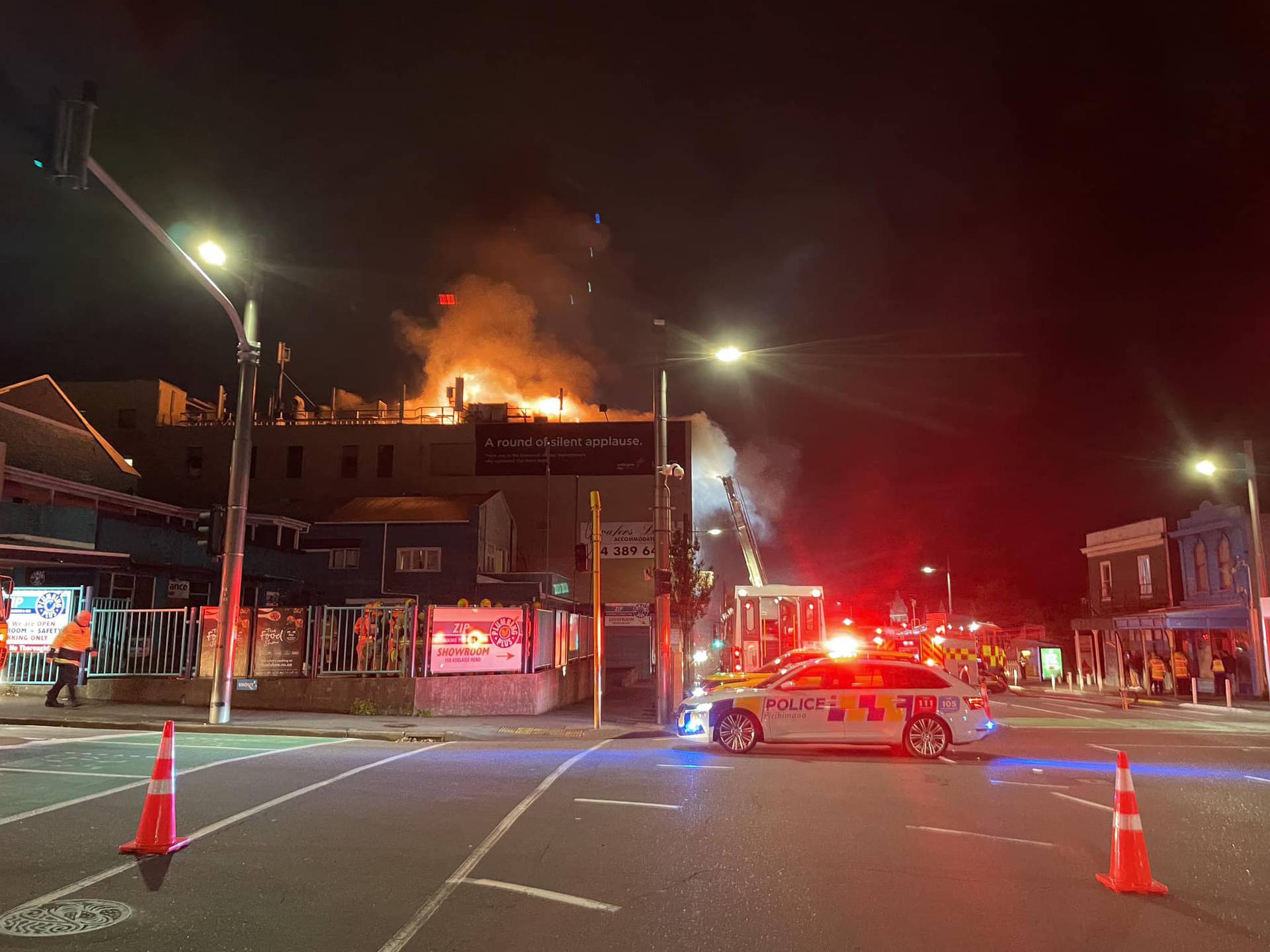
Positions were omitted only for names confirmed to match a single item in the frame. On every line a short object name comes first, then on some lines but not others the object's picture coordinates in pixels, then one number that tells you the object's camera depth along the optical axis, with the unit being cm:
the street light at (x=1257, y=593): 2520
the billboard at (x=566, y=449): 5475
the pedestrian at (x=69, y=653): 1647
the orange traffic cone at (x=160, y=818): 659
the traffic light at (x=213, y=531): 1552
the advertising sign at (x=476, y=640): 1798
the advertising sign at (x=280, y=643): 1798
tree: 3559
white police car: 1285
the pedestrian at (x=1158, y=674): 2908
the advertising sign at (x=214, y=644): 1811
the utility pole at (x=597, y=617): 1678
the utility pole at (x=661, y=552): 1775
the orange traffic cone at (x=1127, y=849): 600
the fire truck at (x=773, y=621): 2702
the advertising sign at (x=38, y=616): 1855
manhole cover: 497
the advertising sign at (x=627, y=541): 5350
